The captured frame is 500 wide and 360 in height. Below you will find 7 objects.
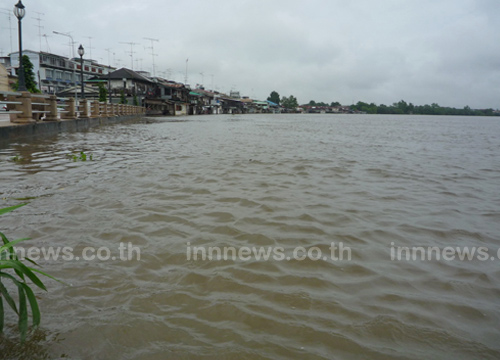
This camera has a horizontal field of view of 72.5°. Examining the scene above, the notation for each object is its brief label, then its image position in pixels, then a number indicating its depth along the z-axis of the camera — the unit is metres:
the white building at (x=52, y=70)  53.25
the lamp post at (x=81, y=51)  20.61
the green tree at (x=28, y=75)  30.31
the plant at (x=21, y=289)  1.46
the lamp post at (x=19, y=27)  12.57
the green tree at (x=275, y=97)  173.12
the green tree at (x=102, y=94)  39.53
